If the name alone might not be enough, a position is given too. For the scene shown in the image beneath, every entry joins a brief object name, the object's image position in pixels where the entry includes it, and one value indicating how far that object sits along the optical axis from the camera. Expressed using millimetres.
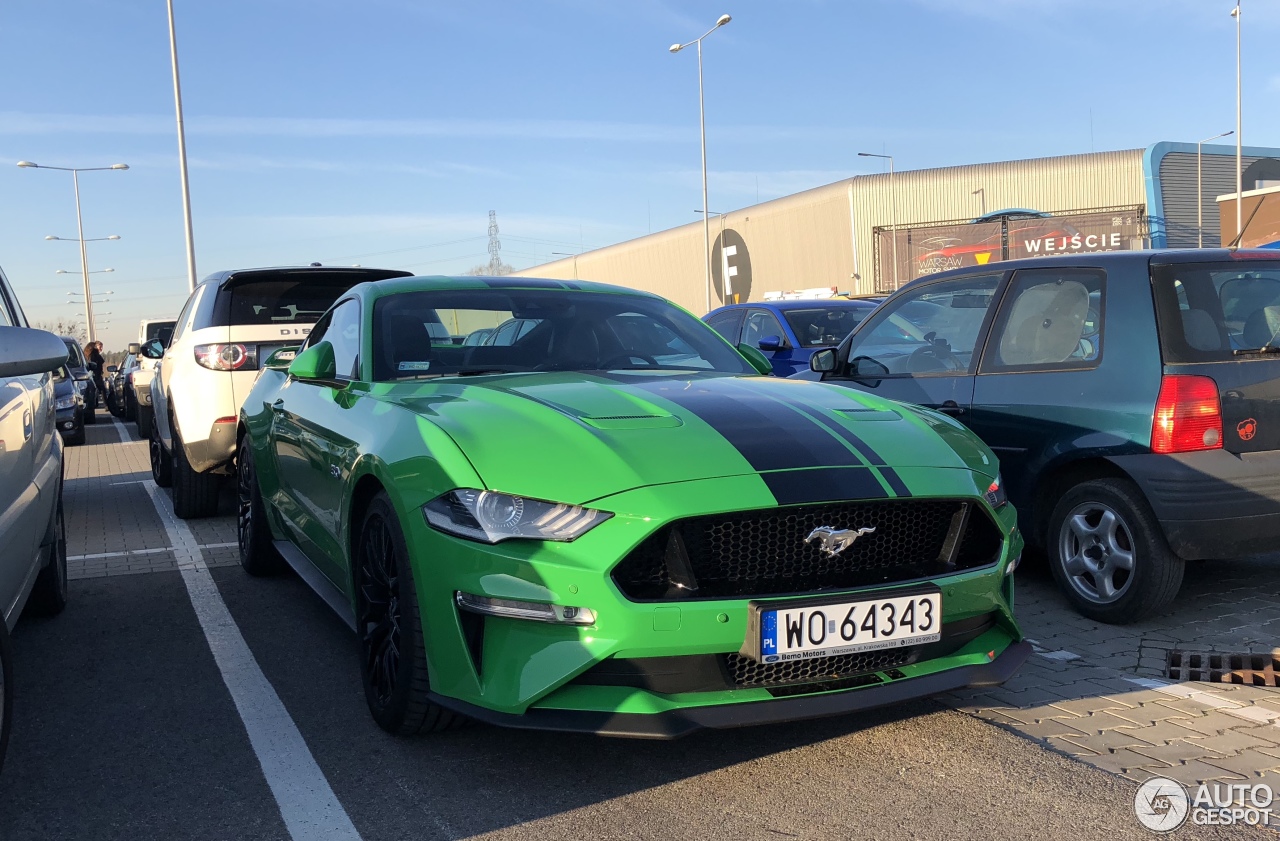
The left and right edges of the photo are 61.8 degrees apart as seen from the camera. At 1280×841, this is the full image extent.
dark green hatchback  4305
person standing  26031
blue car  10250
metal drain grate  3787
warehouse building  37500
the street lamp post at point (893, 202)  46094
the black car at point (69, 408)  14547
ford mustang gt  2742
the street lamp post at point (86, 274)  49231
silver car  3044
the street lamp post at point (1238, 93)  32069
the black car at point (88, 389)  18156
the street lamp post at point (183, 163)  20766
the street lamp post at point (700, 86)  32819
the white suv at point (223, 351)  7188
